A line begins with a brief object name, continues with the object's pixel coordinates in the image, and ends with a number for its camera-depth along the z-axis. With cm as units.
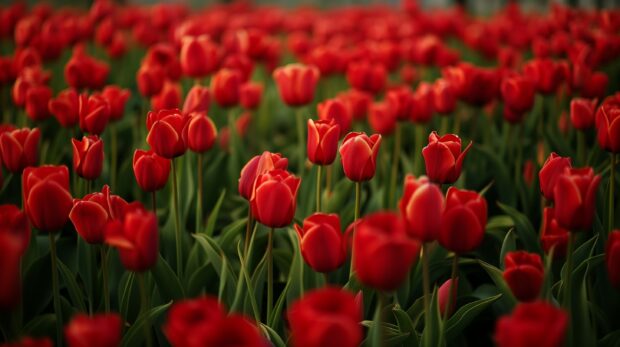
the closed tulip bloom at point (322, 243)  127
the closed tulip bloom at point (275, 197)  137
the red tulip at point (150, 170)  165
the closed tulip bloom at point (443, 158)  154
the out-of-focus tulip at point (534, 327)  85
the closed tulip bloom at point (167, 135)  164
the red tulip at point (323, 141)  170
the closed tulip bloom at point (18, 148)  179
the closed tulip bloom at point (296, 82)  259
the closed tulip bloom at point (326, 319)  83
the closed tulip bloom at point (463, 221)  120
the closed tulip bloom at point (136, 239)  116
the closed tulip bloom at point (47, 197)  129
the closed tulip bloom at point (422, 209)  111
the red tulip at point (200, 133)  189
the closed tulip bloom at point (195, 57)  275
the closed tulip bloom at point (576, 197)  123
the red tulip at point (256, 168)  156
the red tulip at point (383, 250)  92
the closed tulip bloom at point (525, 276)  123
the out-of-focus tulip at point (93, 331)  87
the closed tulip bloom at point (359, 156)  158
